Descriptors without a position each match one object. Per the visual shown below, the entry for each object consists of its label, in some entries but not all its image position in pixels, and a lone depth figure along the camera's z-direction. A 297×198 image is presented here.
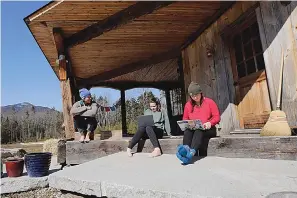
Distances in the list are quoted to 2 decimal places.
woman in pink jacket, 3.34
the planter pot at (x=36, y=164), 4.67
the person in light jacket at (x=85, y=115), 4.87
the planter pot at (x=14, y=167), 4.93
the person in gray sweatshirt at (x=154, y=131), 4.15
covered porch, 5.05
